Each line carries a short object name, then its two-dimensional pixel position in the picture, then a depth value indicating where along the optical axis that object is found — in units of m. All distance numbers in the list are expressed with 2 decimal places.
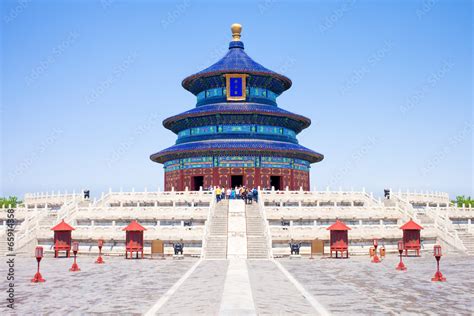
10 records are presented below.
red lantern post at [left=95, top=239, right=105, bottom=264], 30.45
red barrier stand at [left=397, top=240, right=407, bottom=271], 26.46
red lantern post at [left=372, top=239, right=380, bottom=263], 30.54
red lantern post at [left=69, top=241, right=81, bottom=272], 26.35
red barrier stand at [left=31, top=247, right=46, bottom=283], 21.86
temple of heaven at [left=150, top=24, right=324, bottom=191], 57.94
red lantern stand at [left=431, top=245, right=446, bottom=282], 21.86
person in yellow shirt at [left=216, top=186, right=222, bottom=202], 44.53
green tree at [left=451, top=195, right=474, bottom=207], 83.50
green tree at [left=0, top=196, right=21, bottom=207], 85.18
